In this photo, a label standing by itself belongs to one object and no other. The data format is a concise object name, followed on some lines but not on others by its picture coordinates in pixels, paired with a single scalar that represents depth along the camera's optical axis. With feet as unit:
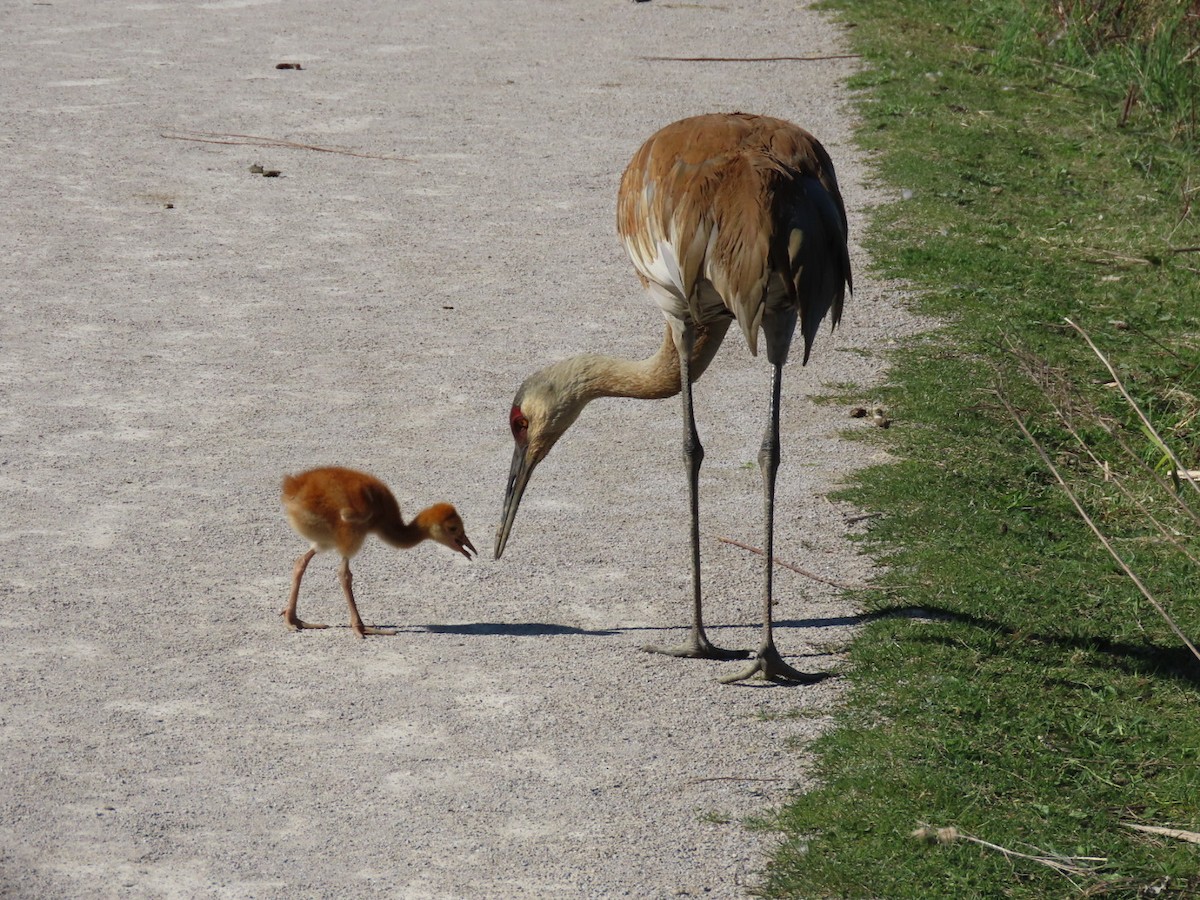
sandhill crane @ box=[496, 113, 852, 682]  33.73
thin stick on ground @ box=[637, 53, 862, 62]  89.97
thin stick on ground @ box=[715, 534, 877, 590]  39.66
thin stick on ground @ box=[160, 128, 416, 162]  72.90
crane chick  36.37
